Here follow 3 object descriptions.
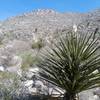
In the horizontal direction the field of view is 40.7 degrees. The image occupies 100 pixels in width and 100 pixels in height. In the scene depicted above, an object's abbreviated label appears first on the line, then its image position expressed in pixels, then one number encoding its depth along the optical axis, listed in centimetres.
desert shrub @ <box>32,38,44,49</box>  710
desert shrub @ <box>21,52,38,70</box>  527
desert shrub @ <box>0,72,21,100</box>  299
